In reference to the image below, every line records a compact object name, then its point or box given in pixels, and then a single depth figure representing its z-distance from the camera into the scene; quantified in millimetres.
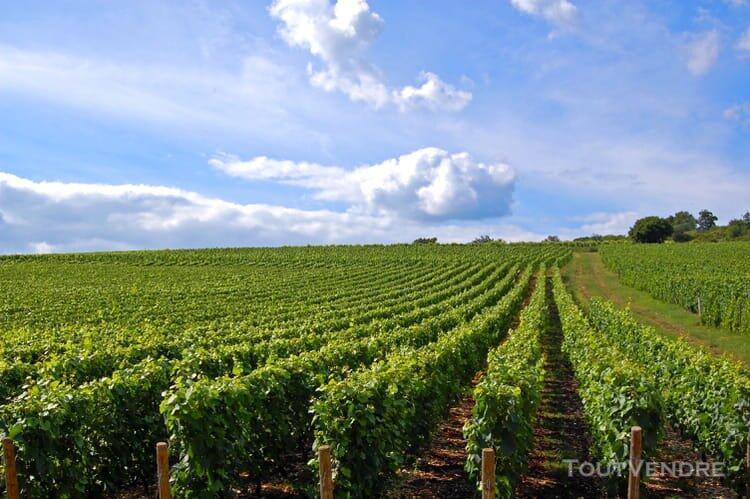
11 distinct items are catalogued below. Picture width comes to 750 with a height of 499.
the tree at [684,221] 161250
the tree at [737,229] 118038
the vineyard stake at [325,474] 5984
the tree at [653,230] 109438
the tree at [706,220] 161875
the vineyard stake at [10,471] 6281
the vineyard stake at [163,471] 5953
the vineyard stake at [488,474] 6023
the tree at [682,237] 121375
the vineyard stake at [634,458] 6693
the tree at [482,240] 108262
